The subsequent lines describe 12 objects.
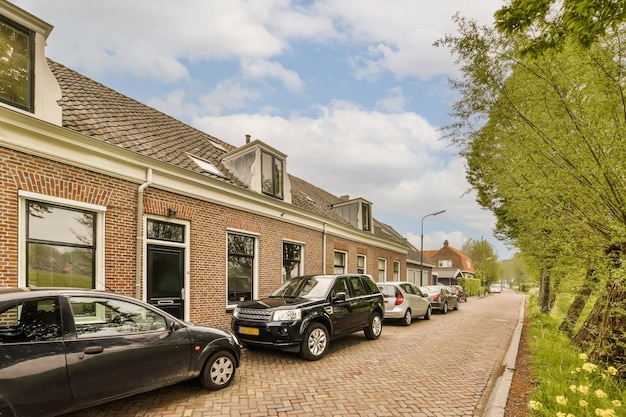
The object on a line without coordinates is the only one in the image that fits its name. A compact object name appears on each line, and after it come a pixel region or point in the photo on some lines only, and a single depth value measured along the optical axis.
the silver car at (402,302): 12.27
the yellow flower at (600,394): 3.57
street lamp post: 24.71
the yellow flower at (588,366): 4.28
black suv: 6.90
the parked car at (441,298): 17.31
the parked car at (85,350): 3.55
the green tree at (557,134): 4.90
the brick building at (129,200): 5.98
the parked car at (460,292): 24.78
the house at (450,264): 48.37
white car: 57.39
